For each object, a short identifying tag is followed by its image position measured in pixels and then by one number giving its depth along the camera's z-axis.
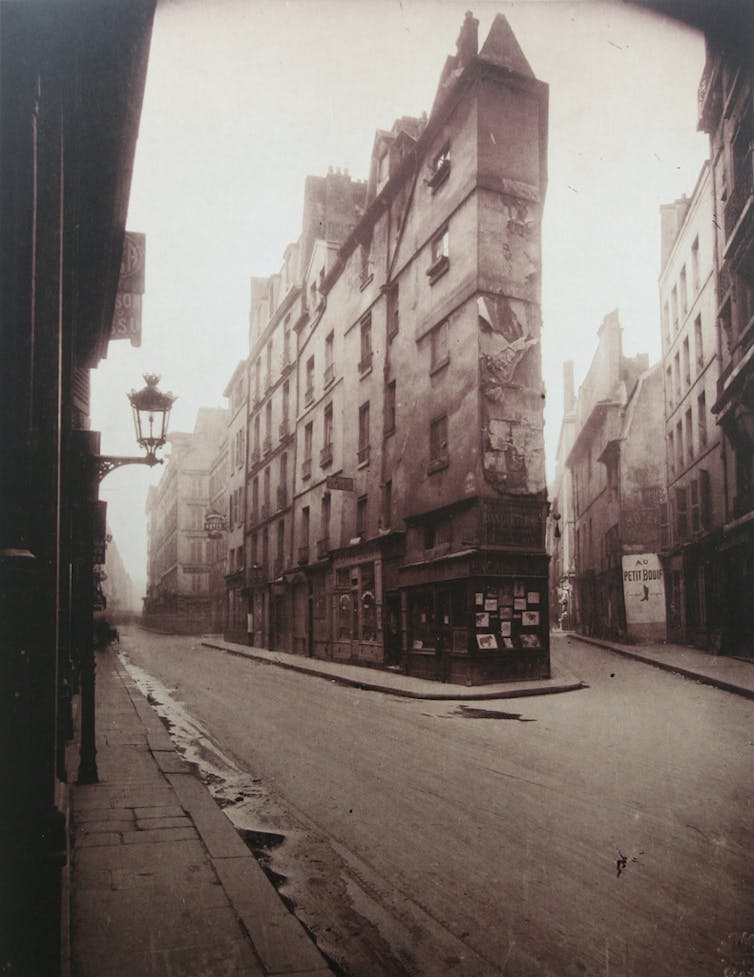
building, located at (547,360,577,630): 60.25
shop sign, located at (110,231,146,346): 13.01
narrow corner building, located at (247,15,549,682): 18.78
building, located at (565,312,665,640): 35.53
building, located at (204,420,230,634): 53.06
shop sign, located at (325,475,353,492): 25.14
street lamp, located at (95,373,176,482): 9.62
